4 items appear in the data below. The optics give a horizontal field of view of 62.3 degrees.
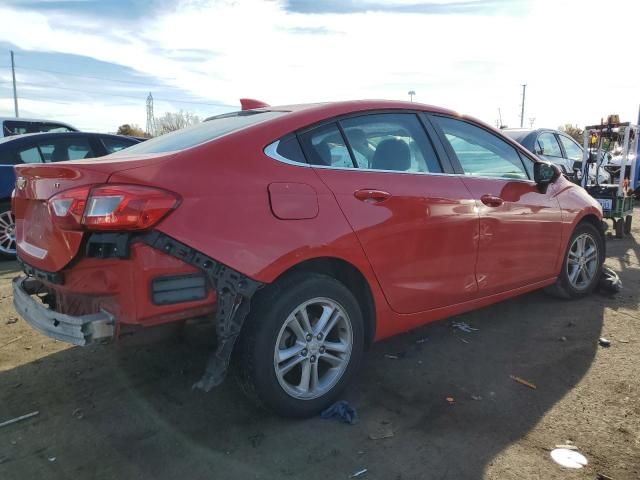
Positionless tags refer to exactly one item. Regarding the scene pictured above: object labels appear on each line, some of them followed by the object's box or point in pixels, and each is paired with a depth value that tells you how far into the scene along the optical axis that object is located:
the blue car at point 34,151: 6.87
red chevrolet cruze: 2.46
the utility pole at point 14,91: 55.36
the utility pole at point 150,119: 68.18
